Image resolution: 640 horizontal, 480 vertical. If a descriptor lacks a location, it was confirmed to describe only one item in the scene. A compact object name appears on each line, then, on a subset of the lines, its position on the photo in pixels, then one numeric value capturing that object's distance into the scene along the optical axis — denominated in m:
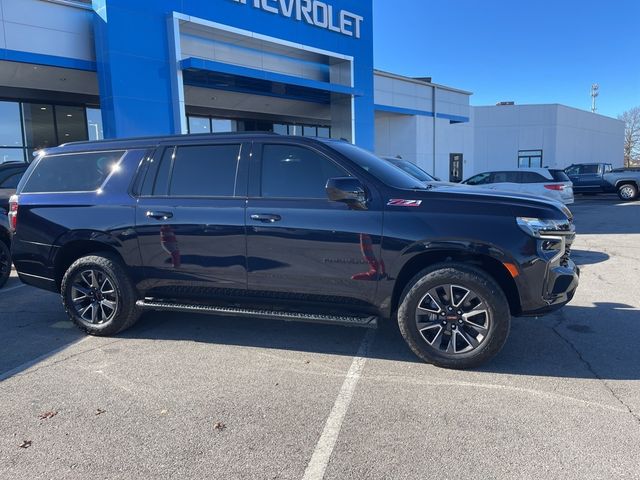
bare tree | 73.45
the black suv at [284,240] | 3.94
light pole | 69.56
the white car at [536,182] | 15.64
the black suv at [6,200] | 7.23
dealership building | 12.69
